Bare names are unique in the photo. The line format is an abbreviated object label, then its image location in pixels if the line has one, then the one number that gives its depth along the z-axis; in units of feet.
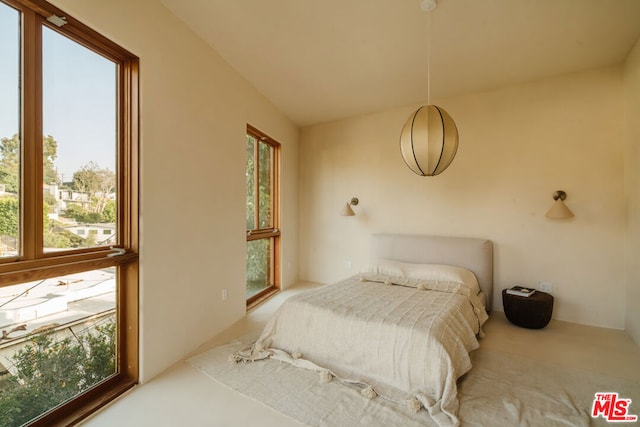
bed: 6.12
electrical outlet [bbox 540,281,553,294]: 10.76
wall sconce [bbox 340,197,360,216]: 14.17
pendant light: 7.21
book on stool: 10.03
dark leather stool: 9.58
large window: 4.91
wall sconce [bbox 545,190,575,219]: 10.02
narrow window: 12.51
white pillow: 10.33
